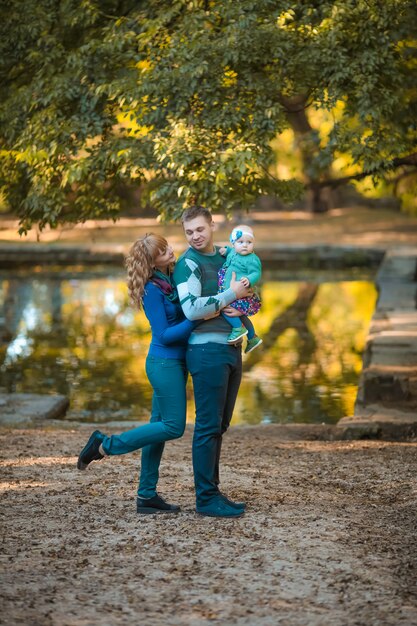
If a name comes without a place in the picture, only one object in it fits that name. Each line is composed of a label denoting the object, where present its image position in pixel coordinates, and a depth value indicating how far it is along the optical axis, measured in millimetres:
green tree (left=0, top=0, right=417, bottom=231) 13515
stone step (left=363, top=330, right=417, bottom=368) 17229
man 8291
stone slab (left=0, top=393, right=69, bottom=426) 14869
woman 8483
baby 8255
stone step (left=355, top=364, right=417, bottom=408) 15539
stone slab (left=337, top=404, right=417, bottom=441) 13503
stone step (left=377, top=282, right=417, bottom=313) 24310
